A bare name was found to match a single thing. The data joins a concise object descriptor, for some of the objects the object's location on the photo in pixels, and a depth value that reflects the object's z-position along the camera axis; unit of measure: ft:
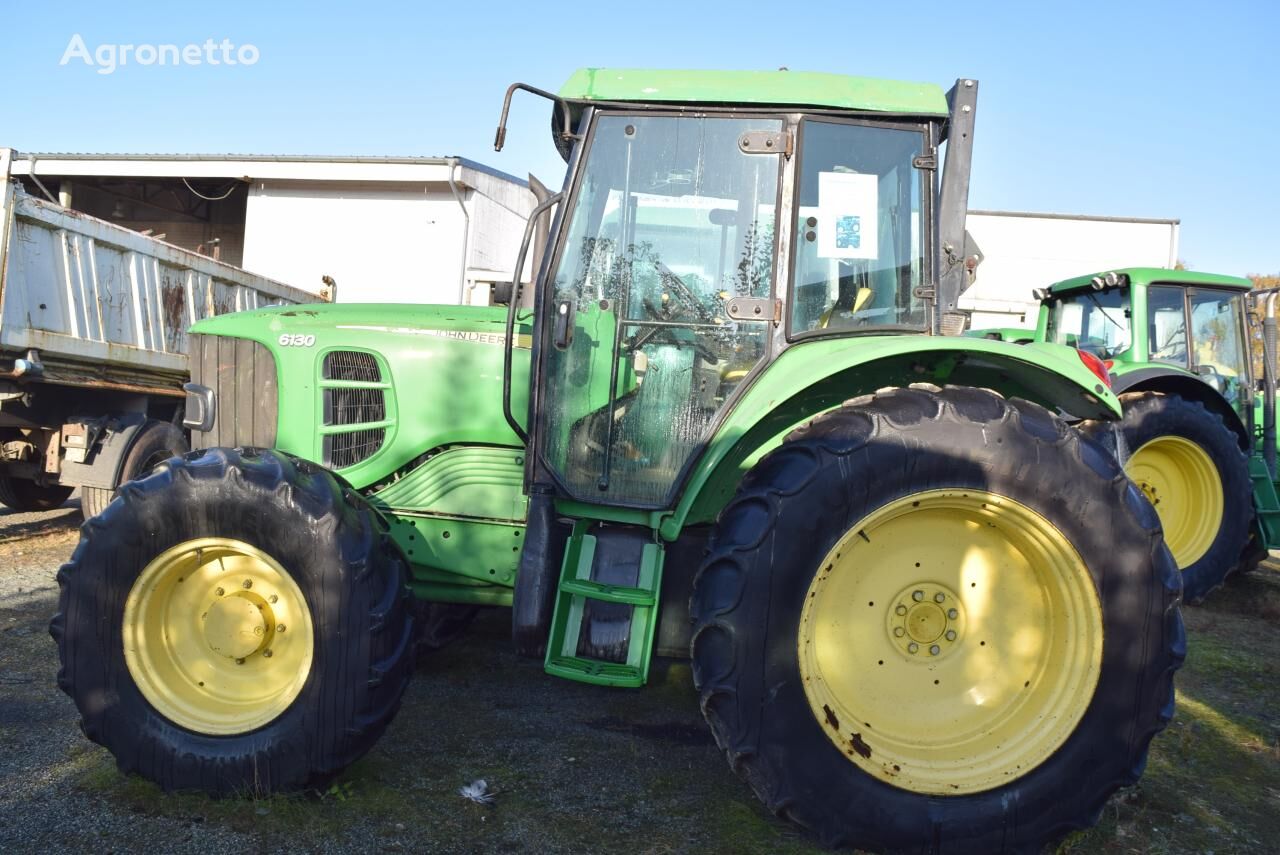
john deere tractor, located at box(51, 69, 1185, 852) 7.95
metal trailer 18.81
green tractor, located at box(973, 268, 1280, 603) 19.81
